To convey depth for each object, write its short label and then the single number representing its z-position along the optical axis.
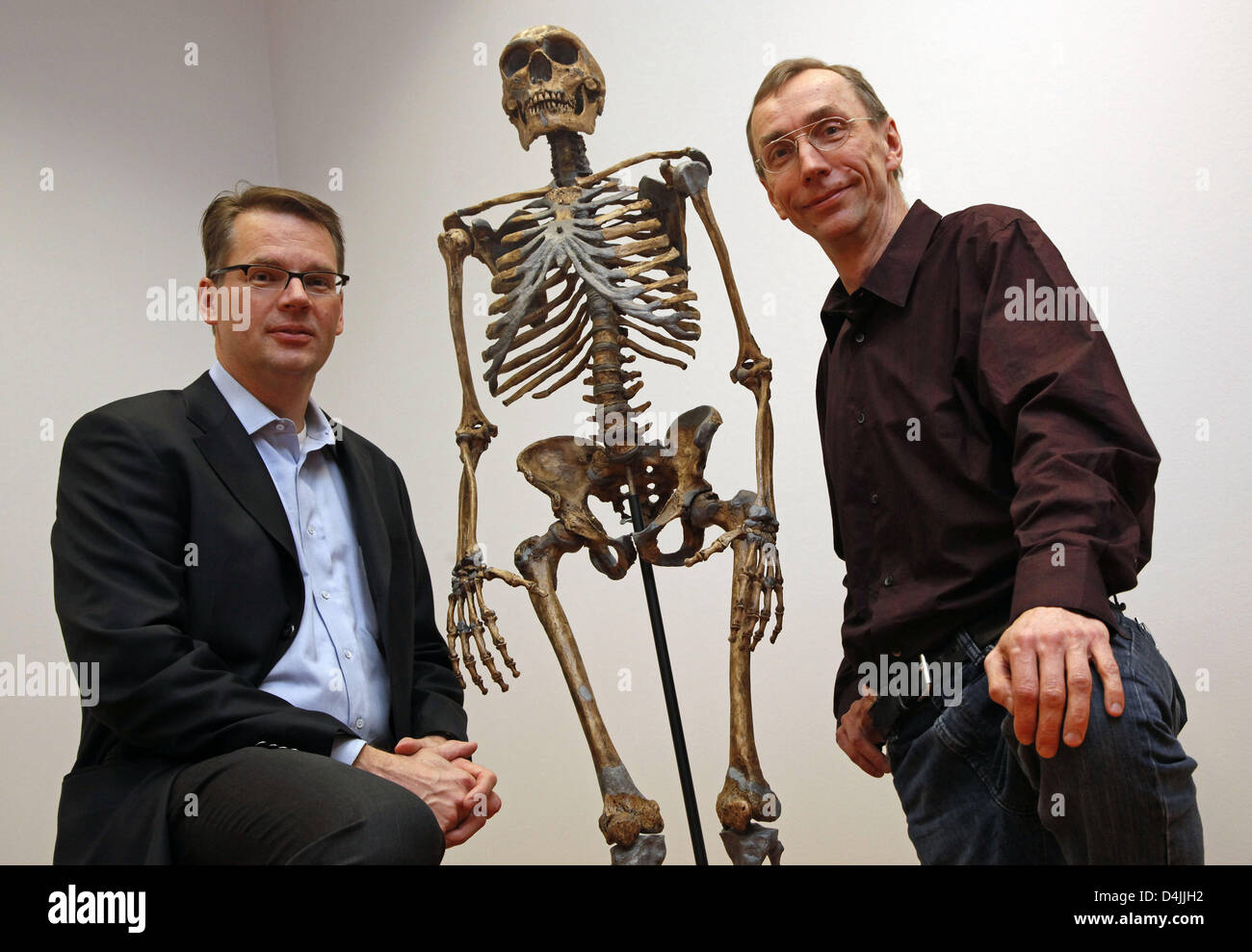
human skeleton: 2.41
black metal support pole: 2.40
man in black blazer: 1.83
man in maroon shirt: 1.54
